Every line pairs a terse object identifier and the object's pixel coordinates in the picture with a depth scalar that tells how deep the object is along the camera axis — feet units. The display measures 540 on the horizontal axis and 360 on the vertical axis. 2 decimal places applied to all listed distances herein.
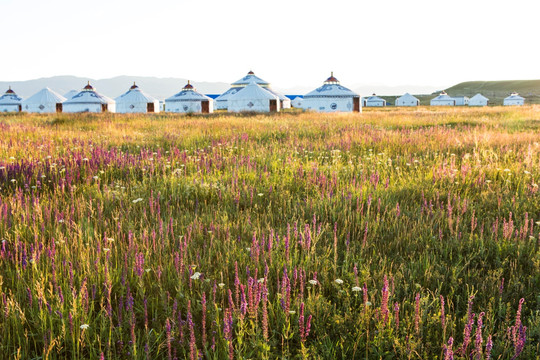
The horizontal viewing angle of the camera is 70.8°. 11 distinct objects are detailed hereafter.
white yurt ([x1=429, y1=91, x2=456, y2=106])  294.25
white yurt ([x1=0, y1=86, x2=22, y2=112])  183.73
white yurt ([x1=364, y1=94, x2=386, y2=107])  330.95
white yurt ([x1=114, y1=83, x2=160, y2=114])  172.55
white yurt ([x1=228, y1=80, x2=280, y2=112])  140.36
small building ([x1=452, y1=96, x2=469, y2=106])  323.20
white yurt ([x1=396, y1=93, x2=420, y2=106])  311.88
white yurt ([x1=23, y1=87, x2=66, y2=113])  171.94
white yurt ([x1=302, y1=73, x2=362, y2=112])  152.56
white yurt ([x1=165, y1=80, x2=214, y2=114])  169.17
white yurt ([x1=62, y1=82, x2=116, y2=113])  161.79
